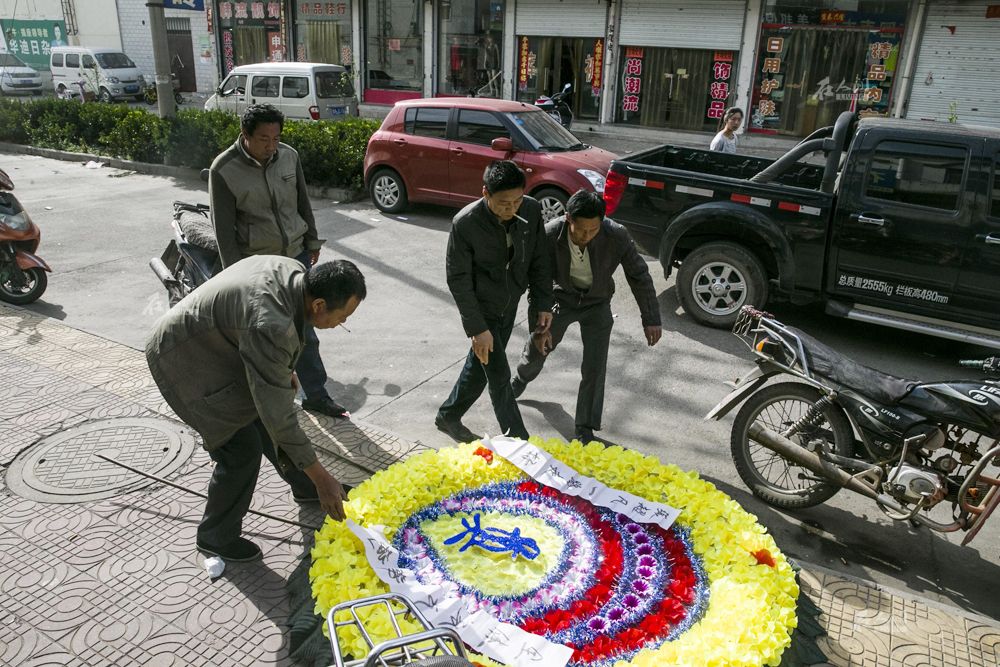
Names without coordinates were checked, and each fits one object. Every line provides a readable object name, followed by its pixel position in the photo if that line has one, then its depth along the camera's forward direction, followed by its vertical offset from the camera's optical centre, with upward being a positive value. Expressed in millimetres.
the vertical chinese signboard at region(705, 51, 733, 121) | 17994 -87
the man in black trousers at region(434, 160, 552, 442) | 4395 -1165
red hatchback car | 9672 -1029
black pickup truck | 6074 -1176
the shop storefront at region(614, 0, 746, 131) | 17875 +382
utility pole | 12938 -37
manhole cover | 4375 -2330
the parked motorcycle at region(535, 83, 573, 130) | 15989 -672
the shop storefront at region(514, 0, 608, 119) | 19359 +569
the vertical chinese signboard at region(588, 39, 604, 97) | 19380 +173
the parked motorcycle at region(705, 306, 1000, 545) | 3805 -1796
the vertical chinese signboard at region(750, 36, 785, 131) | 17484 -109
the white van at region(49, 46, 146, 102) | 24266 -526
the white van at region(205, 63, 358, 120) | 15008 -516
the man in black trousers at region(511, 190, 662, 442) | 4719 -1307
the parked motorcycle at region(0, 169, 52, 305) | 7121 -1820
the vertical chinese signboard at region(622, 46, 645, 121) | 19031 -52
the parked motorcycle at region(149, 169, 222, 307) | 5973 -1479
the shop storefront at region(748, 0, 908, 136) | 16547 +485
